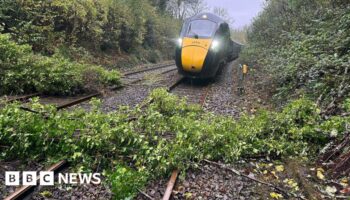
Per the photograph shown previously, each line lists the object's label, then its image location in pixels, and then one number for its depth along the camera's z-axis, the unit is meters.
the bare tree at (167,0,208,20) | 39.28
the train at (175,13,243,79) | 11.46
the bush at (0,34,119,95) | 8.29
